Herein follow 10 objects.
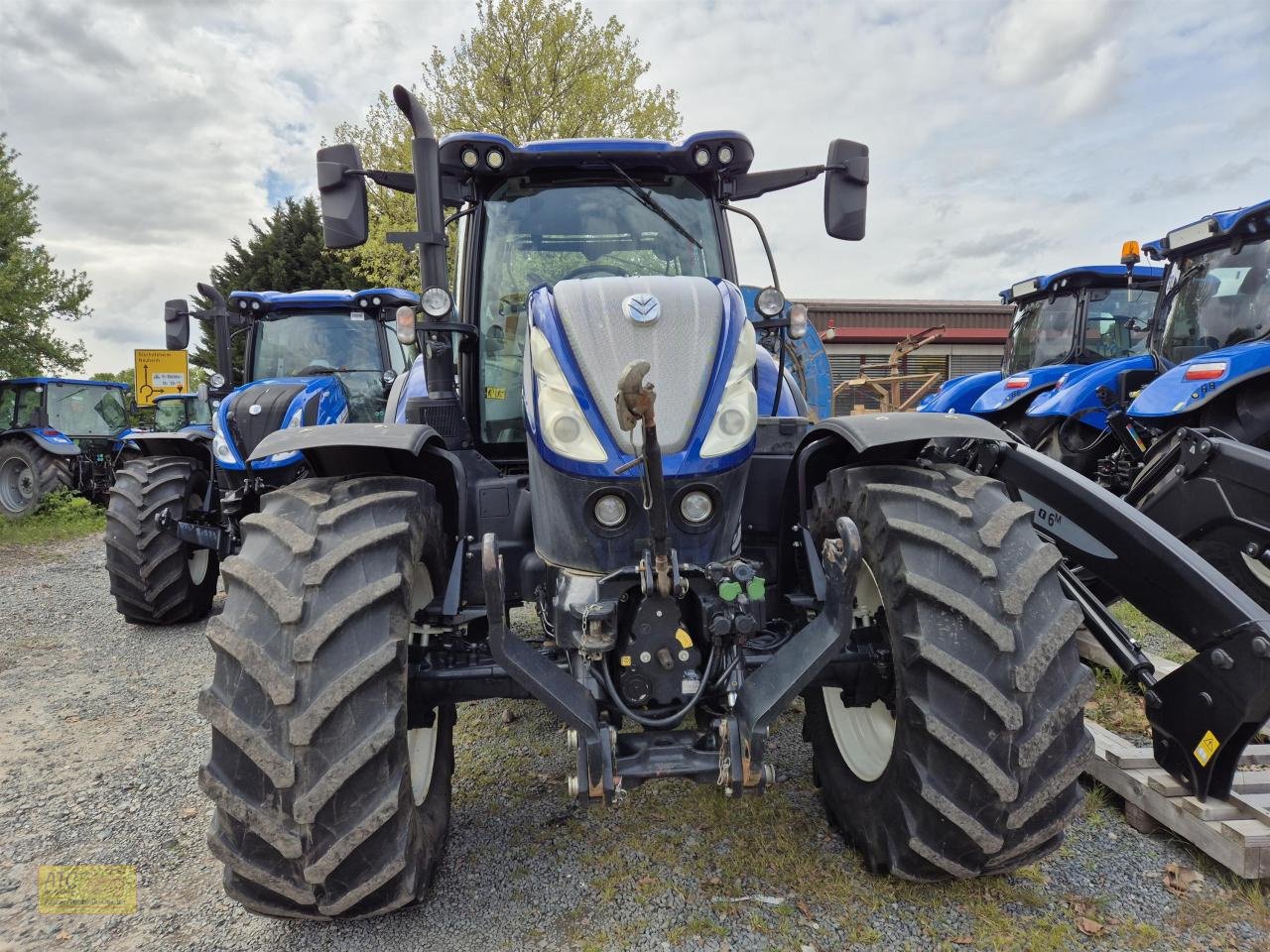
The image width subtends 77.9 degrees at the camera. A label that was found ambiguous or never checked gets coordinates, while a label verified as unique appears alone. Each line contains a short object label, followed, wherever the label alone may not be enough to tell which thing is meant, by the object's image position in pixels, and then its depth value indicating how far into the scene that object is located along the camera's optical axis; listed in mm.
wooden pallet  2219
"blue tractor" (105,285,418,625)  5422
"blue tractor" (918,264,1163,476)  7781
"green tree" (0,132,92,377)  15156
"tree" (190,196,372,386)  25891
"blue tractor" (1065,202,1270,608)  2977
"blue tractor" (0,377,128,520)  11203
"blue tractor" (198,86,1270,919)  1850
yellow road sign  12898
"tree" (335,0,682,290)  12875
